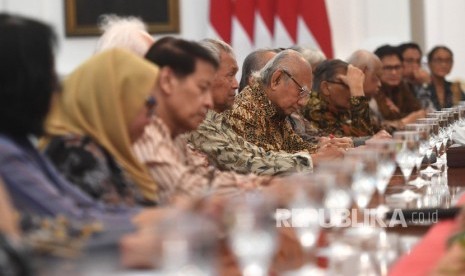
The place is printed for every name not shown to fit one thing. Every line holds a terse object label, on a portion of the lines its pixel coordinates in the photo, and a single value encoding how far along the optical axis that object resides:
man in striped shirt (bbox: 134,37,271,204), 6.38
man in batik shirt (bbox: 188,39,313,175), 8.63
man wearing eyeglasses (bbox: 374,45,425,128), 16.33
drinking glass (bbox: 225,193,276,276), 3.59
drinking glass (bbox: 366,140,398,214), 6.11
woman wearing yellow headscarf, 5.46
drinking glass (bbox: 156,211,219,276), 3.01
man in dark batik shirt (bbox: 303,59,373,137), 12.43
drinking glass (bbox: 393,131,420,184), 6.95
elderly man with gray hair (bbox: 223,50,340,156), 9.79
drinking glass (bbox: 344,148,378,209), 5.44
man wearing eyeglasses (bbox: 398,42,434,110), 18.08
